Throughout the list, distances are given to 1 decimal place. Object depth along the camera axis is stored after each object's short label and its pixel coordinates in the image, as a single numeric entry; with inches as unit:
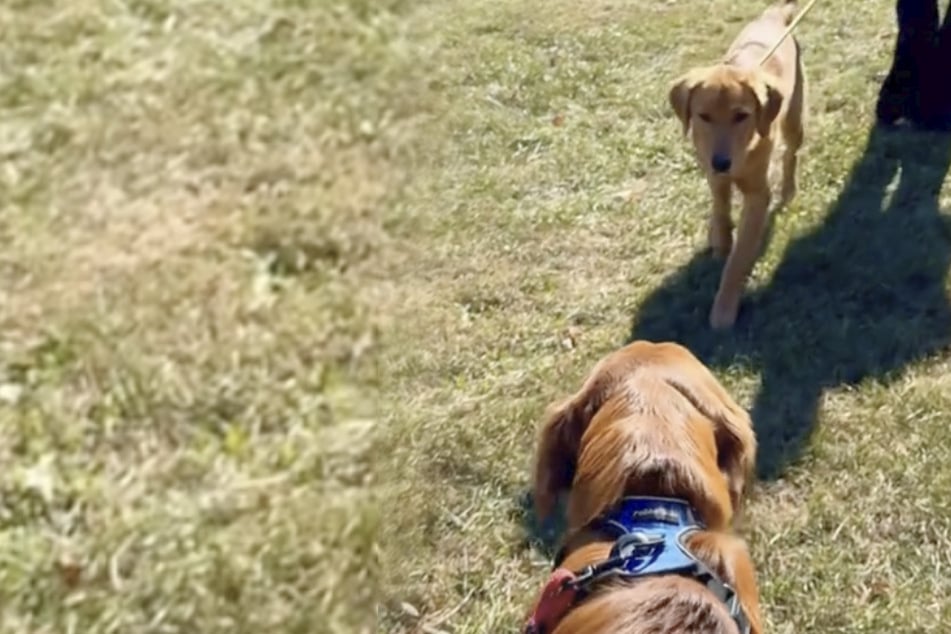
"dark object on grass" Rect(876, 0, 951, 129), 224.1
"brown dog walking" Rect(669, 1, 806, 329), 185.9
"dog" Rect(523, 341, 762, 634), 100.9
